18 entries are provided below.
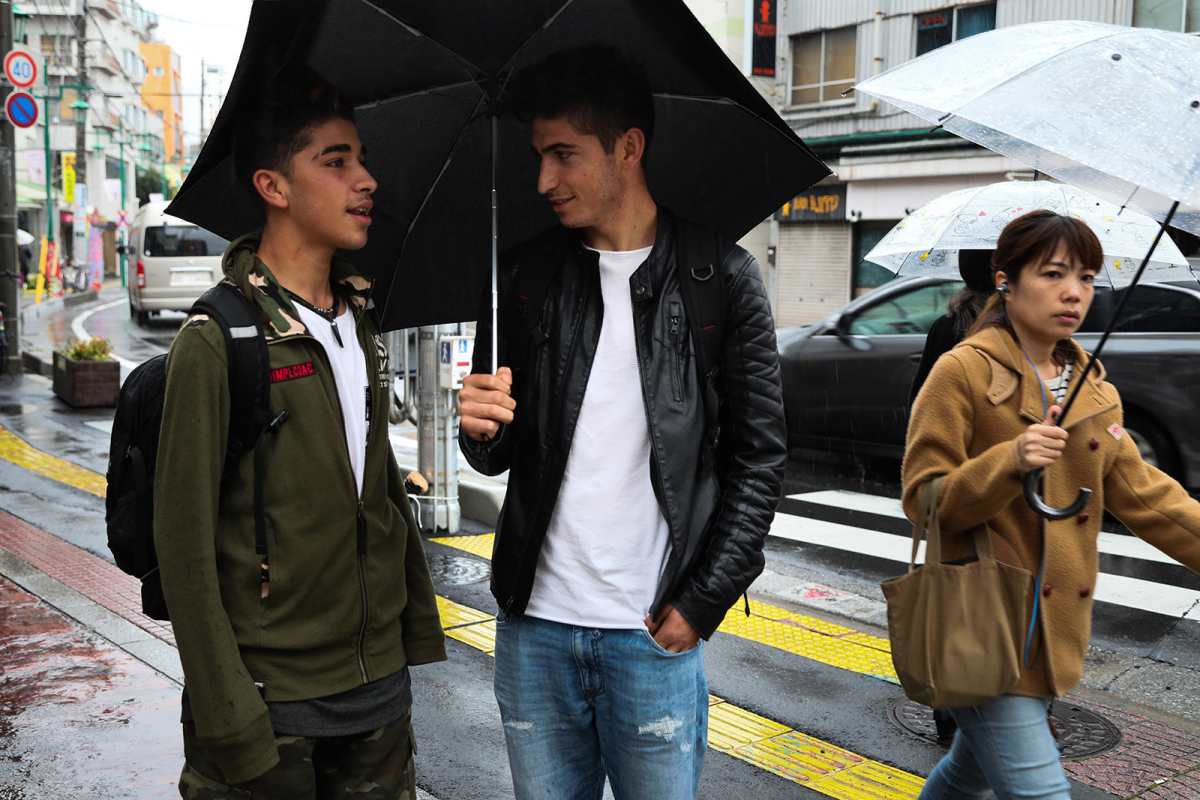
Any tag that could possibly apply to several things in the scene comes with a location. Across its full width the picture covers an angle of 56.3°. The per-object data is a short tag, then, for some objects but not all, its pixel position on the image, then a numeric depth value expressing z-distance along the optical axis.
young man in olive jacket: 1.95
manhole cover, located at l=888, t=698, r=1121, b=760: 4.09
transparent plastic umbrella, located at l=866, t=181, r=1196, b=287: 4.19
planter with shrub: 12.83
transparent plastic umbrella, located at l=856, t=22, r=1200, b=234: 2.18
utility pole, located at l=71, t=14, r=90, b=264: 47.75
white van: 26.45
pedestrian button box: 7.00
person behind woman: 4.11
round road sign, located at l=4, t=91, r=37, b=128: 14.85
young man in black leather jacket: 2.16
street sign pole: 15.59
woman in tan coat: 2.47
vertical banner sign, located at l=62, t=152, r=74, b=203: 40.22
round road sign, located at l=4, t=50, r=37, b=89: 14.86
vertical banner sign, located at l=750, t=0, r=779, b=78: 24.95
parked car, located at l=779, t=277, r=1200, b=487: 7.90
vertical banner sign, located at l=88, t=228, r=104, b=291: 46.72
